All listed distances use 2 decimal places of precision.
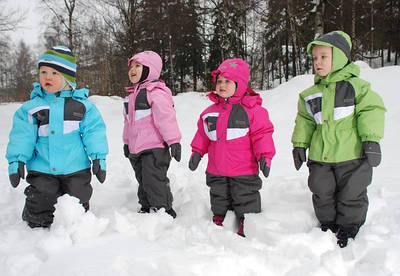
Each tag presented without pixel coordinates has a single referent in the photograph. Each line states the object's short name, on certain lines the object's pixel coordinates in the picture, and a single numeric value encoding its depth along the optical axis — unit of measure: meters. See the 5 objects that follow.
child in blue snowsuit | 2.36
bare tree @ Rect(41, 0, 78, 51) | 15.70
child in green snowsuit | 2.07
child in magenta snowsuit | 2.40
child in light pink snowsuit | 2.59
